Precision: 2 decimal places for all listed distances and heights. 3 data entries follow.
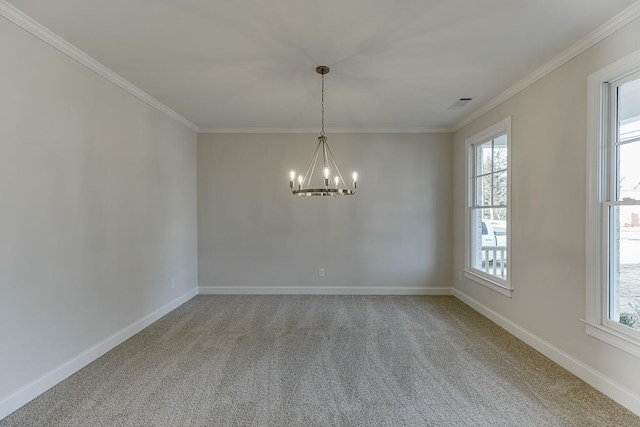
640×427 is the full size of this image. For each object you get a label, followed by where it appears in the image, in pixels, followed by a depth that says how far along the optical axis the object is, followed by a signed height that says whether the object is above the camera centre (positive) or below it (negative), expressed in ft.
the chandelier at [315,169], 16.99 +1.85
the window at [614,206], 7.53 +0.01
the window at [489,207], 12.81 +0.00
